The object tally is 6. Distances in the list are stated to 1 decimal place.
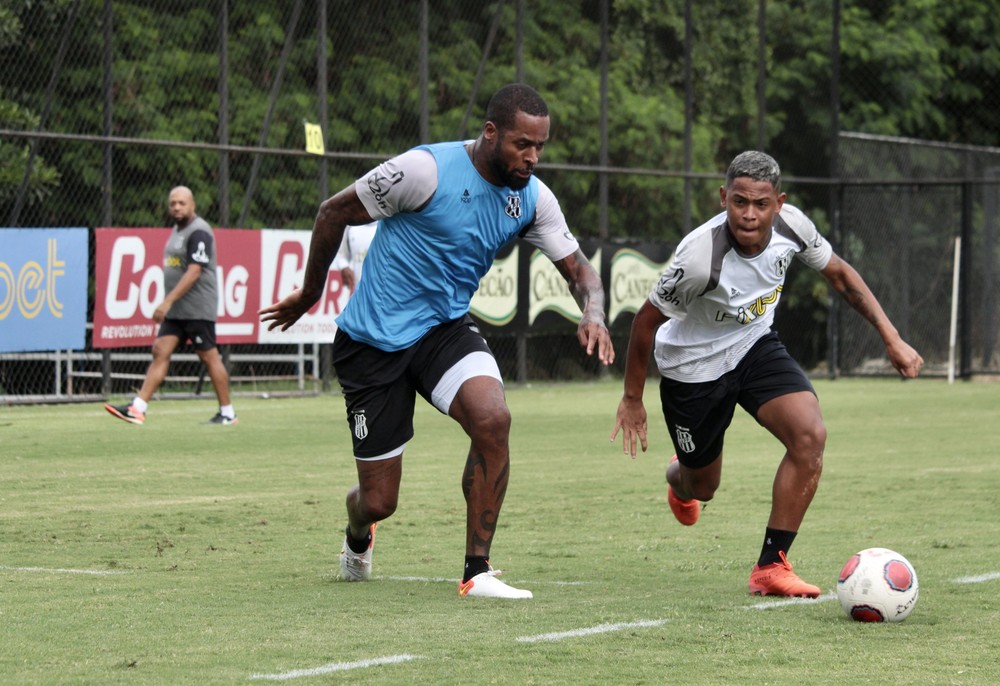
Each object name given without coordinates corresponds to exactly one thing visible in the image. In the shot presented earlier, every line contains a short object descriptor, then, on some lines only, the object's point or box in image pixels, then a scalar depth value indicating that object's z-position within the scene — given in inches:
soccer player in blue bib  522.0
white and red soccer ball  462.9
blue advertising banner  1328.7
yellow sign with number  1605.6
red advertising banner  1412.4
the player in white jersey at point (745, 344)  532.1
